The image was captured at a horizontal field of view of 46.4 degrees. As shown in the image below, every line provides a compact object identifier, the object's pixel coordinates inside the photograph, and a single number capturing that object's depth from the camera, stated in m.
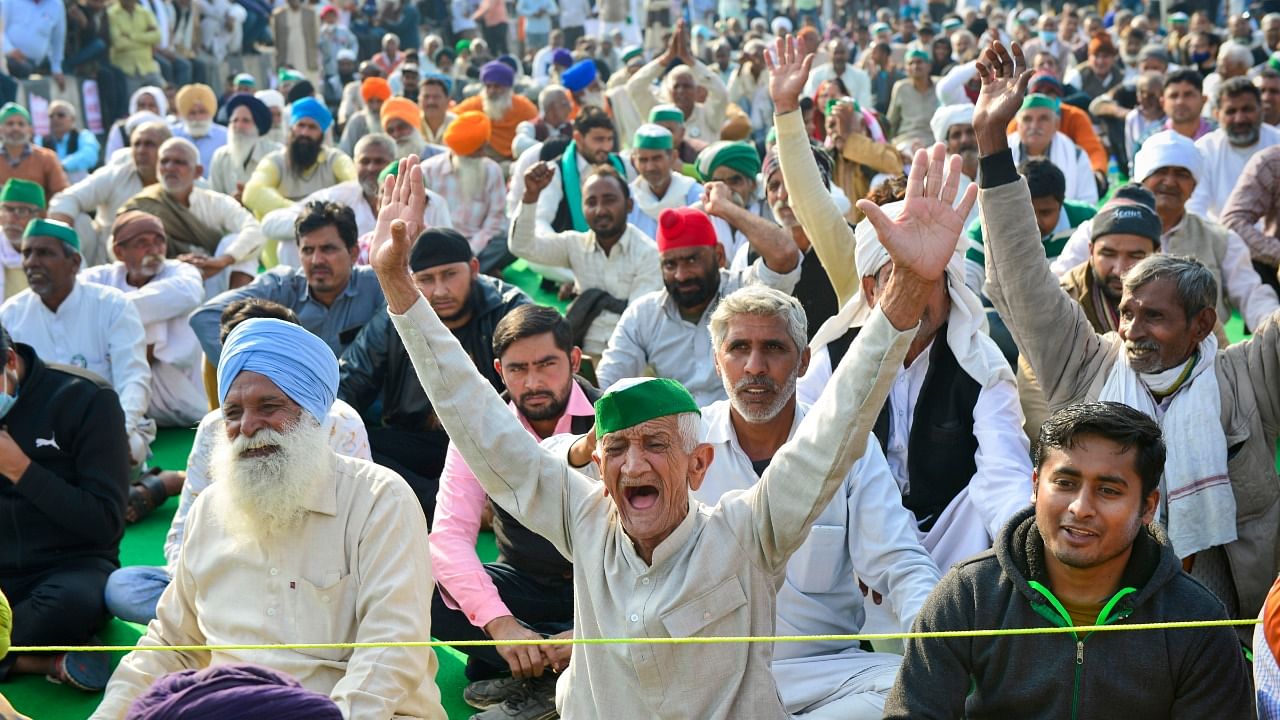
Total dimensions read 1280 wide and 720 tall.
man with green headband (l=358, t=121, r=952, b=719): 2.86
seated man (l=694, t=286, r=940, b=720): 3.44
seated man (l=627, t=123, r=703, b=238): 8.33
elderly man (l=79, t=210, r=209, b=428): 7.00
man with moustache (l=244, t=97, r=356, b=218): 9.96
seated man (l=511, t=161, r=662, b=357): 6.98
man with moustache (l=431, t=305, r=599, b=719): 4.05
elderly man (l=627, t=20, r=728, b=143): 11.83
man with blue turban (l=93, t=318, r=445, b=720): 3.16
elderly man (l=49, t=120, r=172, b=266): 9.16
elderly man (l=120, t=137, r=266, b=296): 8.41
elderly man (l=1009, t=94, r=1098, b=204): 8.80
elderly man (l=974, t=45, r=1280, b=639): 3.72
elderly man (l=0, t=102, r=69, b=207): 9.87
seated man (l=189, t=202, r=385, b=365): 5.95
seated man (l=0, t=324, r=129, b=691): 4.46
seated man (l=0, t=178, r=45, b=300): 7.85
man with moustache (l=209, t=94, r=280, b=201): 10.86
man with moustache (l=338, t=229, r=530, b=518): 5.49
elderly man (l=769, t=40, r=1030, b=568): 3.74
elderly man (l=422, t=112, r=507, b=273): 10.00
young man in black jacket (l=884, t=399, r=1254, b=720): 2.66
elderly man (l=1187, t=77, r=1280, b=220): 8.00
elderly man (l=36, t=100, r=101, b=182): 12.17
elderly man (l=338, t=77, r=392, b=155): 12.73
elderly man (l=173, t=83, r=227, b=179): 11.48
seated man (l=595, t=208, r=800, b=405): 5.59
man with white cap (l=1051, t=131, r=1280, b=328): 5.68
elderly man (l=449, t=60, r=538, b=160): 12.42
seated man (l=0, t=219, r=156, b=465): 6.27
